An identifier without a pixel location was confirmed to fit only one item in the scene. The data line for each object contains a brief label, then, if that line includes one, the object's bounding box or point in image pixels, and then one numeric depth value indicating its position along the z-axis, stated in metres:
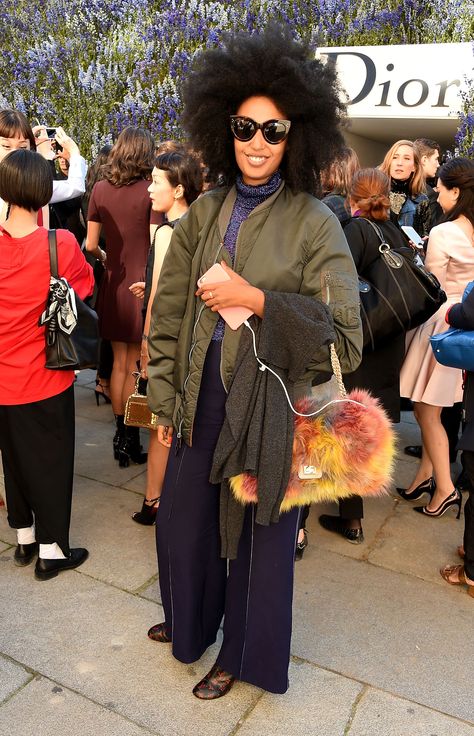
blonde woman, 5.15
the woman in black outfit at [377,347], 3.23
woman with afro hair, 1.98
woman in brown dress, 4.00
